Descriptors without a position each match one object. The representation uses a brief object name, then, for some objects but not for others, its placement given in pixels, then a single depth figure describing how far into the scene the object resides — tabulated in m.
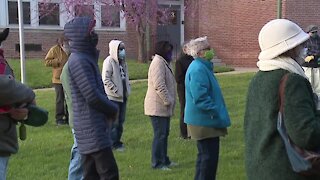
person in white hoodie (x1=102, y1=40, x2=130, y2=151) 8.05
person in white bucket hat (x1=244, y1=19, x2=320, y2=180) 3.15
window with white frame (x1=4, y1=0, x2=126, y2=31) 23.19
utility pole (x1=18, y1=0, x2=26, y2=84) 12.75
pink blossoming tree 20.59
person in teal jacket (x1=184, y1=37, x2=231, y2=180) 5.77
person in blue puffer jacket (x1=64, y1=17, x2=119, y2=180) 4.86
